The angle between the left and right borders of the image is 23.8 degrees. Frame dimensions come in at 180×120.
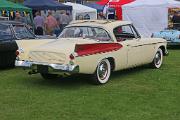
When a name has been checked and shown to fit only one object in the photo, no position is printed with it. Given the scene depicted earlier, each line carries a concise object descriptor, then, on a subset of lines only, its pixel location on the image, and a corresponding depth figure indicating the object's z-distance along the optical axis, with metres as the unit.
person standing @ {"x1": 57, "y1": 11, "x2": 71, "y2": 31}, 21.42
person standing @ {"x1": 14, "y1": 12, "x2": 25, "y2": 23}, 18.57
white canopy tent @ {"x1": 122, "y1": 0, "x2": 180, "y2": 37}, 21.83
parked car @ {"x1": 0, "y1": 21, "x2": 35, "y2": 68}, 10.77
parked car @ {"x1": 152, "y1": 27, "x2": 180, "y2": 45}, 17.39
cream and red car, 8.34
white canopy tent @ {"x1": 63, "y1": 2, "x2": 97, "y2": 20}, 25.02
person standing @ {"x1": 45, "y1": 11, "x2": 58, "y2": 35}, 19.47
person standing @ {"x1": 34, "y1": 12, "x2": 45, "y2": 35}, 19.35
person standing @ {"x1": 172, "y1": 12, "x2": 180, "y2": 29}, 20.01
